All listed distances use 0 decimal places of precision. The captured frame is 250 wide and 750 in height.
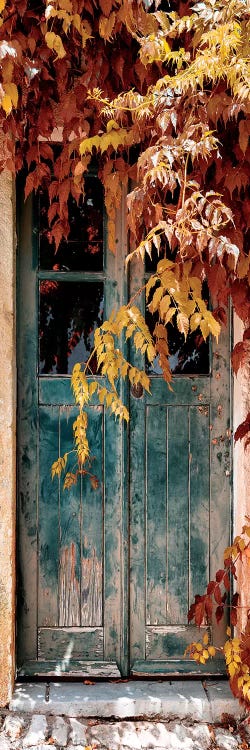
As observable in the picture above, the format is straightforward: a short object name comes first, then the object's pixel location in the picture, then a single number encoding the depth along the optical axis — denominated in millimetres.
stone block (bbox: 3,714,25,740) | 2984
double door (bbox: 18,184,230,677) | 3375
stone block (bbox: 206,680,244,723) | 3141
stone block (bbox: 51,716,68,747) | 2967
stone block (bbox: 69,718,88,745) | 2971
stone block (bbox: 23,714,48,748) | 2947
